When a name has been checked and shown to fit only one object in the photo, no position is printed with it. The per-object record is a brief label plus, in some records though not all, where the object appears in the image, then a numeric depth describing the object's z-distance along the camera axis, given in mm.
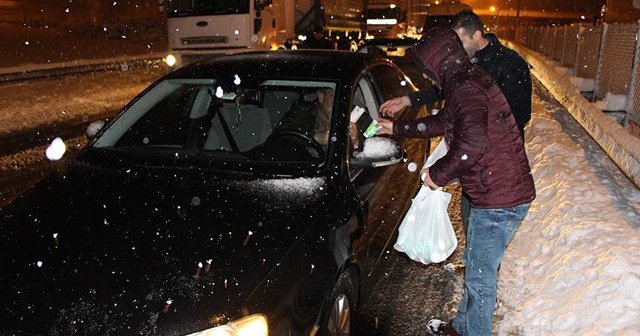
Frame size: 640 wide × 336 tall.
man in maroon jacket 2541
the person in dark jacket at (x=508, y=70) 3311
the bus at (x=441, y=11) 24206
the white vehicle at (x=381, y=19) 26344
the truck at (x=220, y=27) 13070
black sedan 2053
